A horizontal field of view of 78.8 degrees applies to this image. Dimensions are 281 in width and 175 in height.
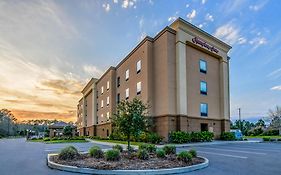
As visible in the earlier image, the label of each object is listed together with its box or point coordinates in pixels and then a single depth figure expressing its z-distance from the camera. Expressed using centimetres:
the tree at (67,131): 3727
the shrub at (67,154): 759
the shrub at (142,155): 745
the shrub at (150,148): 898
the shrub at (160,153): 774
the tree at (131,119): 952
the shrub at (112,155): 714
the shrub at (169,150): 858
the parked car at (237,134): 2135
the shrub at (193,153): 790
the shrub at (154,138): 1669
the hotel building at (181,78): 1784
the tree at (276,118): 3450
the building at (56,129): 4379
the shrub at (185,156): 696
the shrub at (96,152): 790
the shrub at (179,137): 1653
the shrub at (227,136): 2063
